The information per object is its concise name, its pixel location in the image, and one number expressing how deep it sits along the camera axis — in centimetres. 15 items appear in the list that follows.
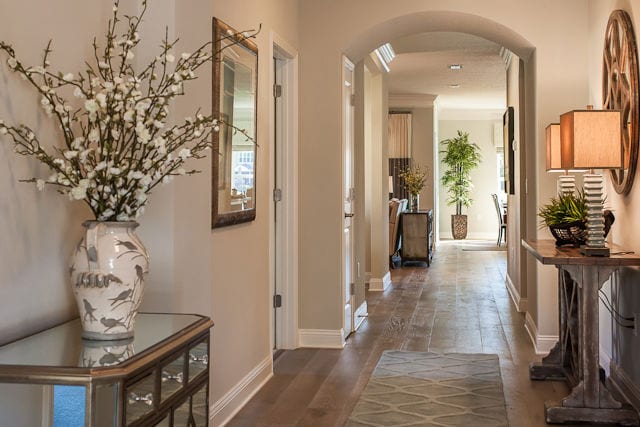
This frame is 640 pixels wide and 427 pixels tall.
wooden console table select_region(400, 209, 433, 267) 1047
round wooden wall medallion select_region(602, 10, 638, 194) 358
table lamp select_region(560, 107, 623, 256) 344
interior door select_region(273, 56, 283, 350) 504
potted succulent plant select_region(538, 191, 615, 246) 392
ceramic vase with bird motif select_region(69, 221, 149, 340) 182
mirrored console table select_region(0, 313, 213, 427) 155
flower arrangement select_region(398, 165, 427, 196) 1201
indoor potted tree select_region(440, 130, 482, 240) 1518
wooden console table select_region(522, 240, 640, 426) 336
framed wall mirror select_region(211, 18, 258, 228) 338
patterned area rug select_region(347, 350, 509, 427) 361
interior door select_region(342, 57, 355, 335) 552
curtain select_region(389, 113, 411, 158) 1314
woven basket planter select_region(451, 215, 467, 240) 1516
